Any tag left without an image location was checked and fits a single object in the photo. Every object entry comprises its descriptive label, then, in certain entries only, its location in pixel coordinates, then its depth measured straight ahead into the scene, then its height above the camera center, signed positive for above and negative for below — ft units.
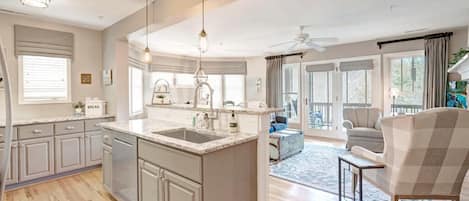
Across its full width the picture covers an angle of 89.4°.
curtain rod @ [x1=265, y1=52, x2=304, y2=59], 22.57 +4.20
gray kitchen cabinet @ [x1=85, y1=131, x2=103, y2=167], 12.49 -2.68
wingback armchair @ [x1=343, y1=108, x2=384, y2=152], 15.23 -2.15
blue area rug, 9.96 -3.85
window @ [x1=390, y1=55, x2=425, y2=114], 17.16 +1.13
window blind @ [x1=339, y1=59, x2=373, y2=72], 18.92 +2.63
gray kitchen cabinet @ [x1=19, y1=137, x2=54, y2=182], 10.52 -2.74
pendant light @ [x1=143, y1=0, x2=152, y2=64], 9.49 +1.68
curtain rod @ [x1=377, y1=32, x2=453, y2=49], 15.61 +4.15
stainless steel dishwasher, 7.80 -2.41
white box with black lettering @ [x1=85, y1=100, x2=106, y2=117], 12.96 -0.55
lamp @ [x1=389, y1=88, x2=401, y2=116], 17.72 +0.14
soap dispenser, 7.37 -0.86
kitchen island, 5.72 -1.87
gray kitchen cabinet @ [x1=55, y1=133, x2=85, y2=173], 11.50 -2.70
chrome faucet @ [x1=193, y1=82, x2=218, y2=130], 8.09 -0.60
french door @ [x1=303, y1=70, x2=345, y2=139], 20.93 -0.63
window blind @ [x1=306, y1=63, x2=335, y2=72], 20.92 +2.70
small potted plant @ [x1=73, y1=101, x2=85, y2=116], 13.09 -0.55
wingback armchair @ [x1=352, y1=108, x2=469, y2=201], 6.11 -1.57
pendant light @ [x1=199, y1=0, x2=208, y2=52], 7.41 +1.81
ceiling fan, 14.62 +3.61
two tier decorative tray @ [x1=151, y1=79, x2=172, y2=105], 10.93 +0.08
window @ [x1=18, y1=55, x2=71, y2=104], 11.93 +0.98
